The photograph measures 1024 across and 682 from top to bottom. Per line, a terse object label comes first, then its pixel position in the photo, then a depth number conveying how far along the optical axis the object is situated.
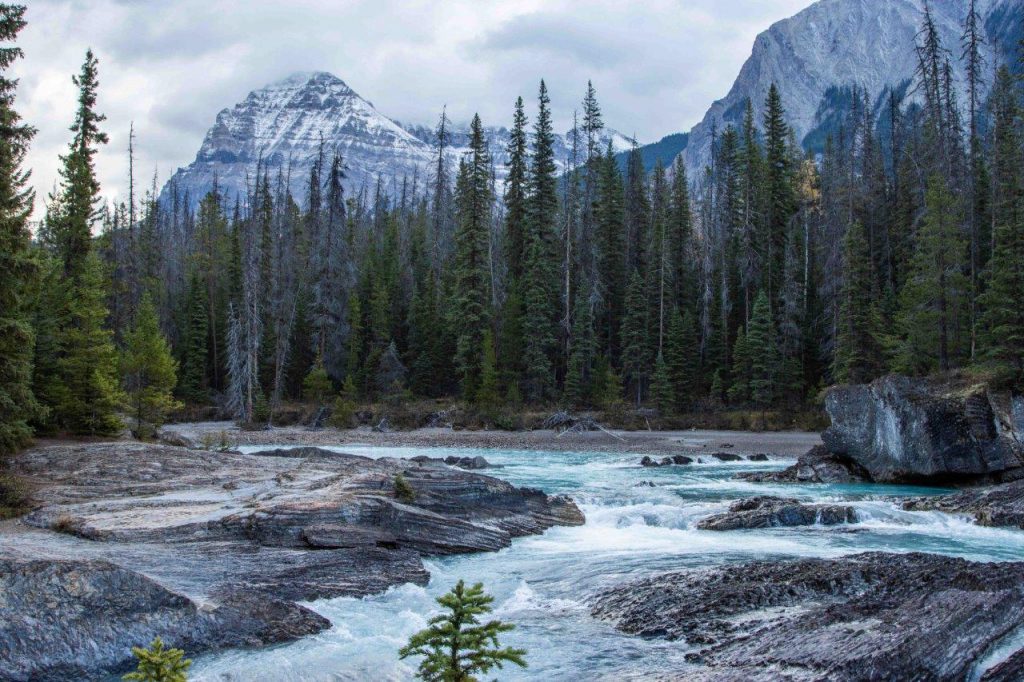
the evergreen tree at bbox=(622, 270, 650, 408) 50.91
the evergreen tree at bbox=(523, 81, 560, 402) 50.88
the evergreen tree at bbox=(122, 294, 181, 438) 31.88
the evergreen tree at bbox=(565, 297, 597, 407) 49.16
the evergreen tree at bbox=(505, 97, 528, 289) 58.41
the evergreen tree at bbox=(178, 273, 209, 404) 57.78
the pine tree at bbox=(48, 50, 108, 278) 30.25
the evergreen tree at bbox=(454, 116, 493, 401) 52.44
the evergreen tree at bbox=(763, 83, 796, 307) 54.12
